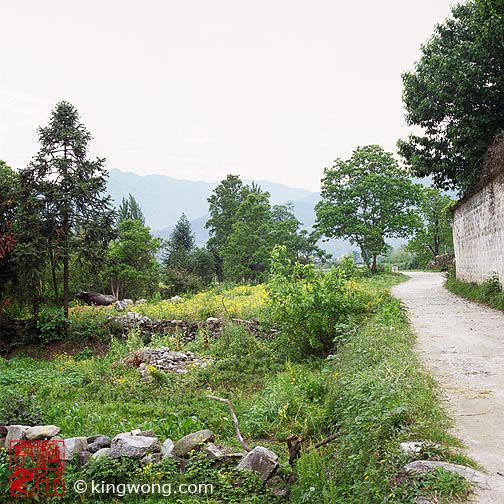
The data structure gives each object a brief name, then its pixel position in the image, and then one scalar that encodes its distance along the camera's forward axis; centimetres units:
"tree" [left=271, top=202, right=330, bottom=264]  2642
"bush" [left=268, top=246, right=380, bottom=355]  776
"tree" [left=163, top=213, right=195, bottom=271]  2771
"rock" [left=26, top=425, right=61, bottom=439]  482
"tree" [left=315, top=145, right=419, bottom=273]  2562
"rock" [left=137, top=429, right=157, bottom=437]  481
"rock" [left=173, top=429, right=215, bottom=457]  429
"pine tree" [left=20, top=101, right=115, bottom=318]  1309
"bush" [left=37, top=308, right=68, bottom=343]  1266
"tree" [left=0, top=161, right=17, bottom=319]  1196
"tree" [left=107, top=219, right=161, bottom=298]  2138
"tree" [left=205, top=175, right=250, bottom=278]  3166
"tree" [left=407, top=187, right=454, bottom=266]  3353
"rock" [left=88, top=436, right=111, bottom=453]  459
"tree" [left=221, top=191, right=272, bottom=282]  2564
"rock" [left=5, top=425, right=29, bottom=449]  482
